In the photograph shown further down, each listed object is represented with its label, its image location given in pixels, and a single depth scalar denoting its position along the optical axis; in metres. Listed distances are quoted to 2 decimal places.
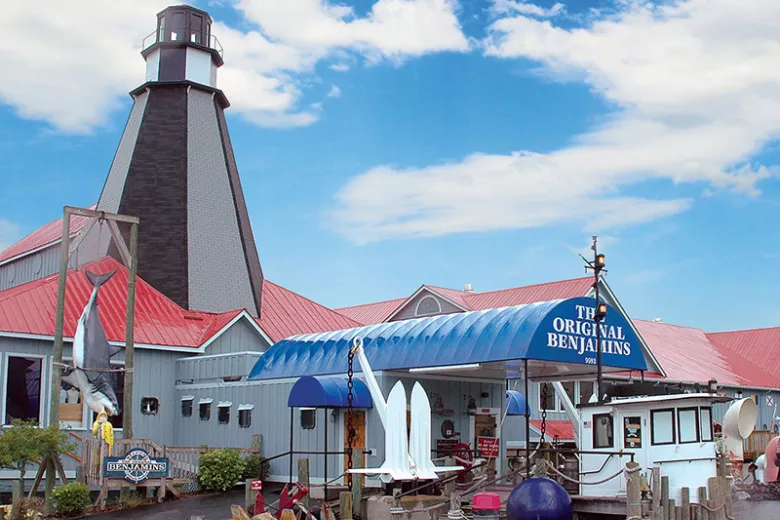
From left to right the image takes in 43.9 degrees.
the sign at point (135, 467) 24.47
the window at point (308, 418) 27.33
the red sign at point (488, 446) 26.36
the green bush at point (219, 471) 26.97
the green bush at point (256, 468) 28.02
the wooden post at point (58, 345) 24.70
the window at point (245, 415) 29.94
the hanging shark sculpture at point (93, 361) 26.69
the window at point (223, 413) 30.95
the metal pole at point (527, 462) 20.01
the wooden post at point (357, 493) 20.92
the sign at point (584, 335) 23.05
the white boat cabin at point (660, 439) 20.27
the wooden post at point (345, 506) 20.03
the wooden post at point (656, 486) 18.55
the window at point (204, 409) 31.58
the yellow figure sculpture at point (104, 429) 26.07
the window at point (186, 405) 32.50
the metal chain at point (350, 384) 20.98
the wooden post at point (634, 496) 18.39
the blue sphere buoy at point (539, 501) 18.48
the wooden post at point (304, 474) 21.55
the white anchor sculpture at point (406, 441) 20.53
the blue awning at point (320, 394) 25.00
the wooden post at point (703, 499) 20.08
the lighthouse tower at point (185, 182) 36.75
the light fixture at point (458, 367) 23.66
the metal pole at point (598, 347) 22.01
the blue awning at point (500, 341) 22.80
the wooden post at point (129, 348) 26.73
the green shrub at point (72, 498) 23.30
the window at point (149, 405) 32.16
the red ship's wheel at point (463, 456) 24.27
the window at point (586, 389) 41.22
